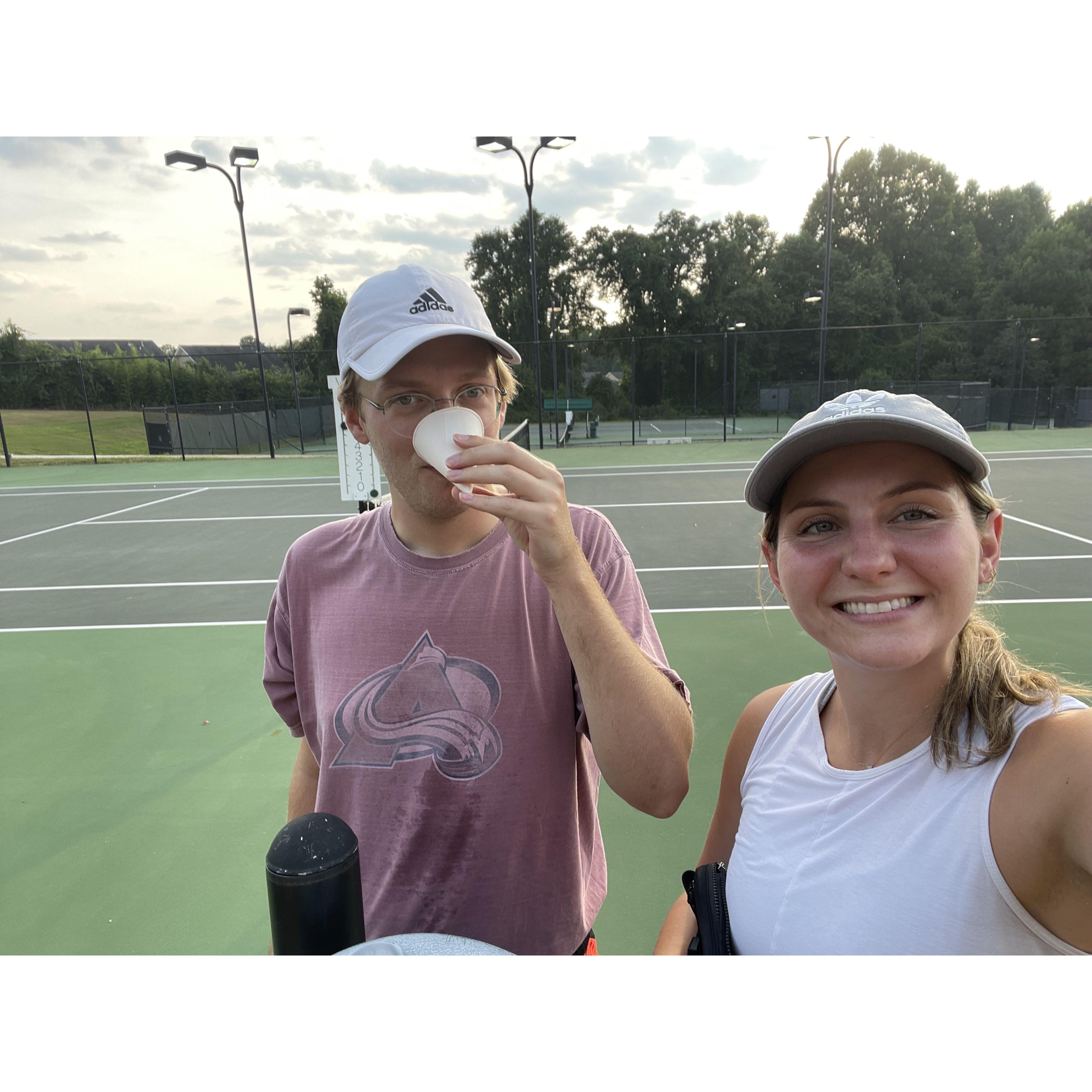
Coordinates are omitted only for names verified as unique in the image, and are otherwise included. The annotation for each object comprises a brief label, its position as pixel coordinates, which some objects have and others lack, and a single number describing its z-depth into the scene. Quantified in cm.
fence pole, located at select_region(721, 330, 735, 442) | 2078
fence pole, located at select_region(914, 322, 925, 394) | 2281
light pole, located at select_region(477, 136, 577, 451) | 1535
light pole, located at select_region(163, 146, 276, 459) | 1251
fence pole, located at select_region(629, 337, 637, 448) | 2052
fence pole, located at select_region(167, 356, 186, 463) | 2415
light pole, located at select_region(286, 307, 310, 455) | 2480
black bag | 136
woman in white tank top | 100
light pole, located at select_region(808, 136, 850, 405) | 1864
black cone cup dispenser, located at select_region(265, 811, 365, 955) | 75
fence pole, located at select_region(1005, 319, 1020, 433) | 2383
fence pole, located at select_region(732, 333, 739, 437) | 2259
